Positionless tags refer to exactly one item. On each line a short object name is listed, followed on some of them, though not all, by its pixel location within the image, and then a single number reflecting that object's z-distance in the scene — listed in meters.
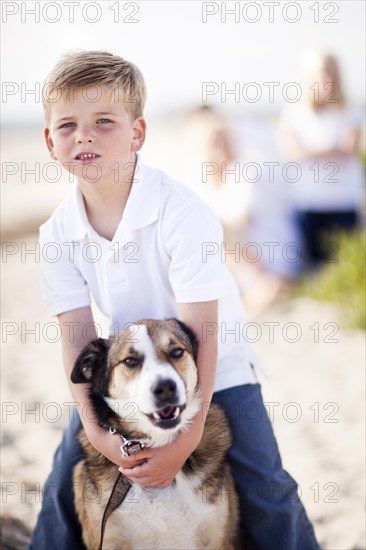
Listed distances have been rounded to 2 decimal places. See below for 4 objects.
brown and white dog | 2.36
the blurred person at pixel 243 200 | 6.71
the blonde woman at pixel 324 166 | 6.65
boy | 2.46
